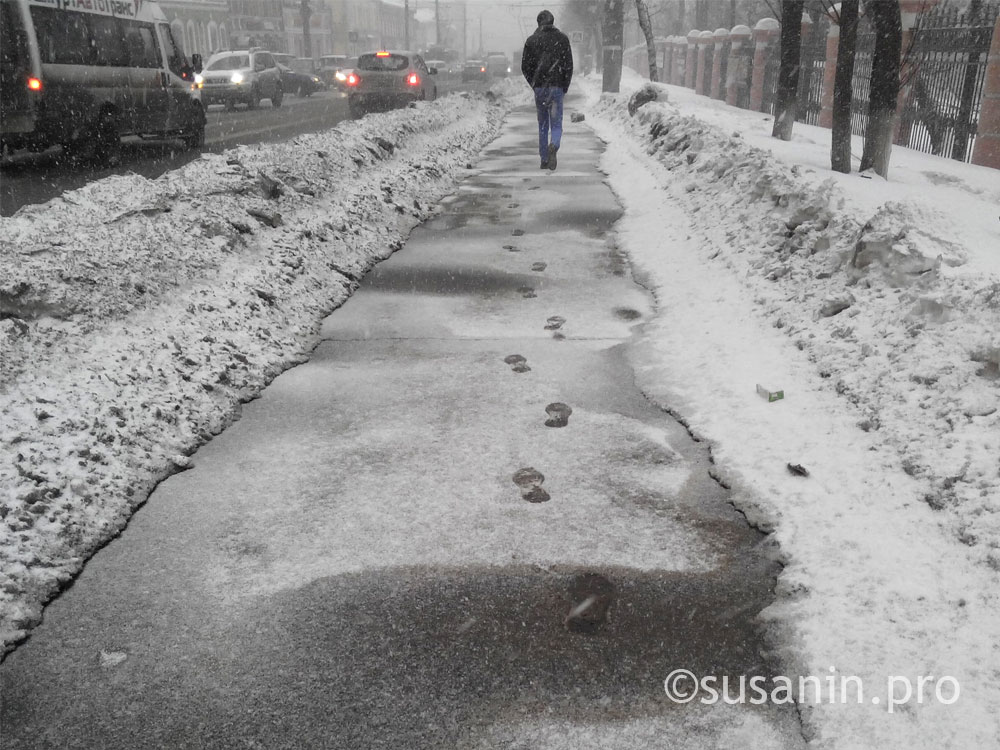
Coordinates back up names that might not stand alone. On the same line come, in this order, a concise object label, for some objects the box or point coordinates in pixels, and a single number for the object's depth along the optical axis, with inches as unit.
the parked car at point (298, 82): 1096.8
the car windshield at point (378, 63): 744.9
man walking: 382.9
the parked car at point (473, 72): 1593.3
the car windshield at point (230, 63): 908.6
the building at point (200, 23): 2151.8
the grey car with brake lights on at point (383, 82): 740.0
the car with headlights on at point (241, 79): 860.0
